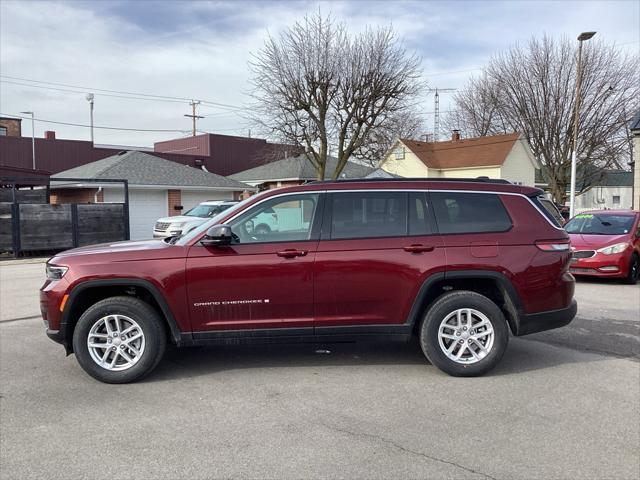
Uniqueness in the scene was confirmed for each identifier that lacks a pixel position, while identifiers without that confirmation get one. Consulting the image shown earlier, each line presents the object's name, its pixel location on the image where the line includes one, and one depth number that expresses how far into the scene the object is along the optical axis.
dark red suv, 4.84
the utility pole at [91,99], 45.28
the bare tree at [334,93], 23.92
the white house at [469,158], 39.38
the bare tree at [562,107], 30.23
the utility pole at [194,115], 58.66
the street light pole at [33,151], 35.78
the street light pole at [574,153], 22.62
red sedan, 10.71
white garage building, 23.97
